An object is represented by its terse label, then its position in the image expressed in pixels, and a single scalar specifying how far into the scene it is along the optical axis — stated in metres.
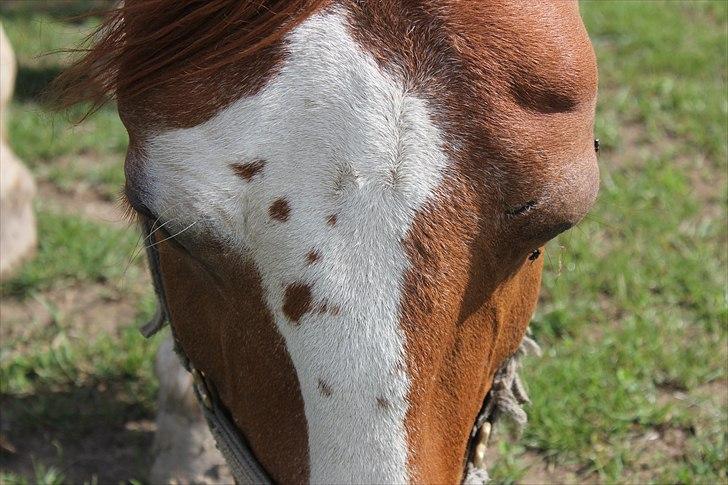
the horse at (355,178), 1.47
